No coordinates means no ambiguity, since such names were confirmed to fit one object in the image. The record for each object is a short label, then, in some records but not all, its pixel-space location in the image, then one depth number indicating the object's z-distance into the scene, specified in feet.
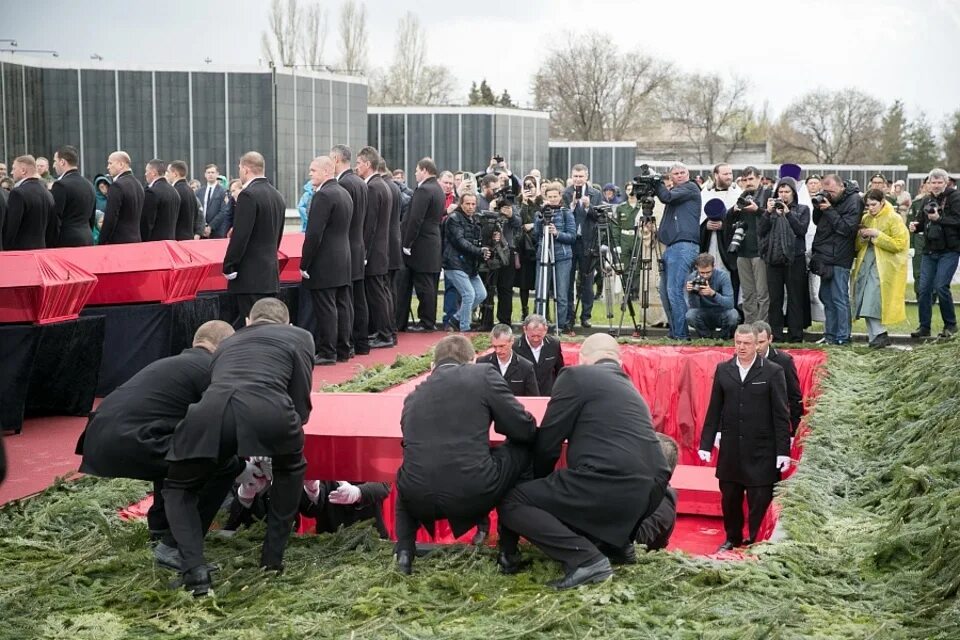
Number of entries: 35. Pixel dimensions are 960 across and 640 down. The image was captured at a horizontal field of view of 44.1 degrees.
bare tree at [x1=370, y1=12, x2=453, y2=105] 252.83
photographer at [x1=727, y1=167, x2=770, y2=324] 43.50
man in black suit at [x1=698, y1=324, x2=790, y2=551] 28.73
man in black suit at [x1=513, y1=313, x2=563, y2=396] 34.17
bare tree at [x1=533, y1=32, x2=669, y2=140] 247.09
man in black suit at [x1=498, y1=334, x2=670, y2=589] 19.66
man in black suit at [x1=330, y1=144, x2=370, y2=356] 40.19
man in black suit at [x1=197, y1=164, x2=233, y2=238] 57.77
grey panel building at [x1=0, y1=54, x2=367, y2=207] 109.29
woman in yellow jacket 42.83
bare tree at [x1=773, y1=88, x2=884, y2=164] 250.78
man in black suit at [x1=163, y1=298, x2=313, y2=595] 19.04
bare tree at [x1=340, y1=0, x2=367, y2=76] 255.70
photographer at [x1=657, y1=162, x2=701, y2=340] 43.52
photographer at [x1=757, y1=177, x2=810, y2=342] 42.45
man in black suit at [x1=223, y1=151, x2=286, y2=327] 36.19
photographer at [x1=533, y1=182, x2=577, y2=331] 46.62
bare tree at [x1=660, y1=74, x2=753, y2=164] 259.60
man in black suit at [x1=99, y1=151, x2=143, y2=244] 41.47
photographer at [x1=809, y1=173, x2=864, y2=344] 42.42
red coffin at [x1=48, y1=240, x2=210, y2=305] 34.22
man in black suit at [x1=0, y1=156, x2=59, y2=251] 37.01
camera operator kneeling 42.55
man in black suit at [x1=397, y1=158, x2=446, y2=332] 46.50
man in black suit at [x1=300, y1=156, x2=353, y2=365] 38.50
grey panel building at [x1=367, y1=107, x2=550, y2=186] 143.43
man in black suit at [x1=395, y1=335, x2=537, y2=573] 19.95
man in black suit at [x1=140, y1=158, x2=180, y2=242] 44.47
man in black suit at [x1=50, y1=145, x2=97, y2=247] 42.16
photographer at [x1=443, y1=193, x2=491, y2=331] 47.52
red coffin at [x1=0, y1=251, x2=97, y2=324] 29.14
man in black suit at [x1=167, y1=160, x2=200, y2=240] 47.06
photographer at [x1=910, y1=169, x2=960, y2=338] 43.27
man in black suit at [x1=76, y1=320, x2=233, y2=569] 19.66
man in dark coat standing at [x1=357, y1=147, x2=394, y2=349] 43.11
